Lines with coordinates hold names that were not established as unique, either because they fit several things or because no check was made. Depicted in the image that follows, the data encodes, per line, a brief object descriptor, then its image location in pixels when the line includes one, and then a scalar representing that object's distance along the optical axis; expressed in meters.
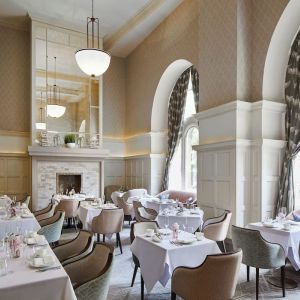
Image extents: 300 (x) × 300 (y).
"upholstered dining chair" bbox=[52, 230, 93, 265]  3.59
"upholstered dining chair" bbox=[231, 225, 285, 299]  3.88
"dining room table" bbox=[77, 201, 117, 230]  6.52
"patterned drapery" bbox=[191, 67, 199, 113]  8.86
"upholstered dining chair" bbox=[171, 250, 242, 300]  2.85
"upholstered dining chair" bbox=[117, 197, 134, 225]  8.52
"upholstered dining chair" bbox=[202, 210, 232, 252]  5.12
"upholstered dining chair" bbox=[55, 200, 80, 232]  7.79
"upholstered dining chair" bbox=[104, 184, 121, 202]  11.91
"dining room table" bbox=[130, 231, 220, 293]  3.41
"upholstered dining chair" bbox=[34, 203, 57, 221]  6.13
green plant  10.46
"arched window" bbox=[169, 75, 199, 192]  9.62
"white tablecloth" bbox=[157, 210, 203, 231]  5.86
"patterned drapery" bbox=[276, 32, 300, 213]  6.04
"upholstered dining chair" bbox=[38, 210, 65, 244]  4.95
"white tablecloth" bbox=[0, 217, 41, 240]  5.04
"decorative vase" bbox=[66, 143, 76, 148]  10.39
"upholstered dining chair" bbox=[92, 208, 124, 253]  5.79
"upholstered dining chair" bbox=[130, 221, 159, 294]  4.25
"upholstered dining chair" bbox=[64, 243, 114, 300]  2.62
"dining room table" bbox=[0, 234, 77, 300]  2.36
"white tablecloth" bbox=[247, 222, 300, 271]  4.36
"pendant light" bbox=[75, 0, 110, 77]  5.71
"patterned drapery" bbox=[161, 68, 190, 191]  9.81
